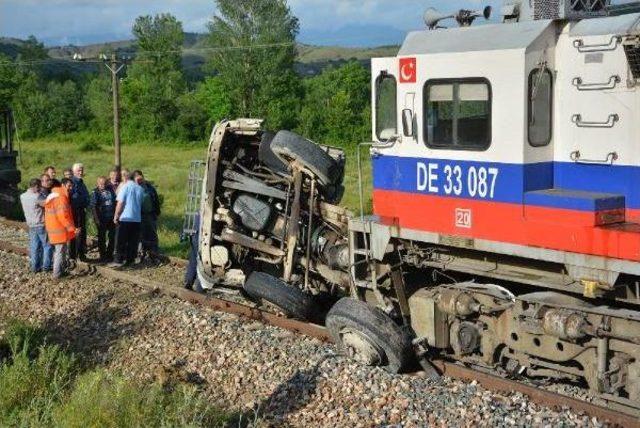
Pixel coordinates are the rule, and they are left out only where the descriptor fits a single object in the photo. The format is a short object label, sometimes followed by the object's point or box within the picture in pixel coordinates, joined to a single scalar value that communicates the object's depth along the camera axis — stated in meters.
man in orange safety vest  13.67
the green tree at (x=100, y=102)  66.25
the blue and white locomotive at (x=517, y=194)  7.29
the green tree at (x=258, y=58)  55.94
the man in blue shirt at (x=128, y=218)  14.05
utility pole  27.34
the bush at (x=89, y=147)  52.16
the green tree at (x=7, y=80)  64.81
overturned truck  10.28
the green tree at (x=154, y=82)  63.52
